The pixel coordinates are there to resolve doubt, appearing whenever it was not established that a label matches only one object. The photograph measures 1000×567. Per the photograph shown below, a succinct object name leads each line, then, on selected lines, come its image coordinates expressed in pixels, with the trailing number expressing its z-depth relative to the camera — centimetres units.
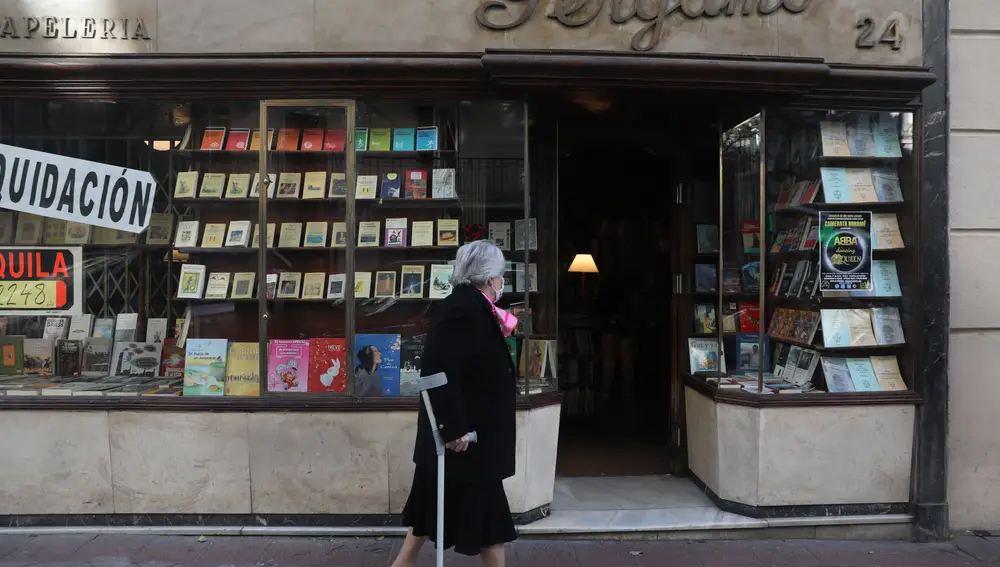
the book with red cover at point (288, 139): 538
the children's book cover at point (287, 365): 529
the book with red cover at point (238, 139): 545
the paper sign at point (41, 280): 552
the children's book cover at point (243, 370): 529
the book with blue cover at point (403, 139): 554
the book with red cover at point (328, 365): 531
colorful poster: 546
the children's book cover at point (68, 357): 571
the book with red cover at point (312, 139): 541
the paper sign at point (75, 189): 540
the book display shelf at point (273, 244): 535
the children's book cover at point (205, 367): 530
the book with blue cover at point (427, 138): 558
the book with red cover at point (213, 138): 553
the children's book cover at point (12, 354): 560
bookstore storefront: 510
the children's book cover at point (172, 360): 563
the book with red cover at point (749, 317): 571
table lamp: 938
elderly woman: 368
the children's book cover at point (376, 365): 528
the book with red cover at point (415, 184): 564
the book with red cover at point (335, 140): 538
